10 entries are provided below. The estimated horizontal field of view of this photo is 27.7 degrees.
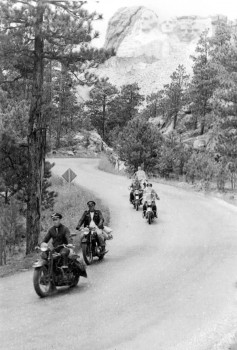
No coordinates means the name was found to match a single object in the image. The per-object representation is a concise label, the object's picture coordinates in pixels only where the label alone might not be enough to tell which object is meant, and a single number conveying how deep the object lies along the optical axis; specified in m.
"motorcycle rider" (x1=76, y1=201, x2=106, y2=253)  14.35
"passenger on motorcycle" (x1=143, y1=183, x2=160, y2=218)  21.71
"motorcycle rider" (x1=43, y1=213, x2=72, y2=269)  11.57
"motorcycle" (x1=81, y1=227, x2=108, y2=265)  13.73
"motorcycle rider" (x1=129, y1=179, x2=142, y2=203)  26.33
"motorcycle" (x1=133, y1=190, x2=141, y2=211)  25.15
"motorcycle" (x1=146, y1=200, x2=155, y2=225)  21.12
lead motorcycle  10.54
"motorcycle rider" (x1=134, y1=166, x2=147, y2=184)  26.63
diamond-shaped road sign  24.48
